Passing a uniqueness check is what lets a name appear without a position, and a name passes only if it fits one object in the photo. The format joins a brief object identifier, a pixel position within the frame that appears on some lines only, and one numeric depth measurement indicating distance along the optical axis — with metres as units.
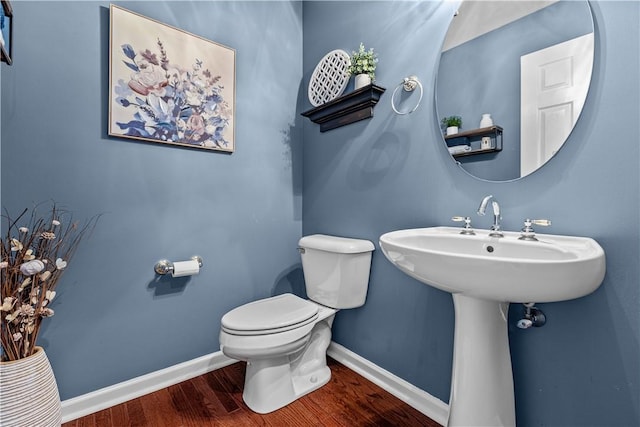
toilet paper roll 1.50
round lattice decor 1.69
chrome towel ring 1.36
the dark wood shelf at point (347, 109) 1.52
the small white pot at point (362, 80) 1.53
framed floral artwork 1.38
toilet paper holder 1.50
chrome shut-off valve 0.99
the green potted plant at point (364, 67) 1.54
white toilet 1.28
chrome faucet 1.03
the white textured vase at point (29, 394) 0.93
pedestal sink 0.69
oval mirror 0.96
